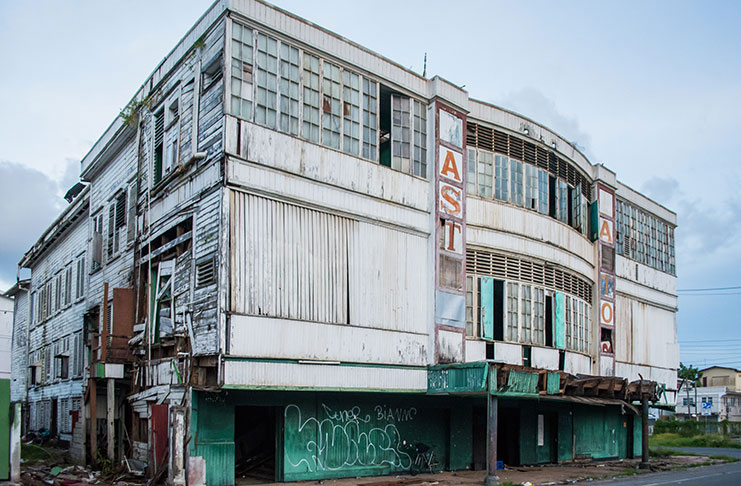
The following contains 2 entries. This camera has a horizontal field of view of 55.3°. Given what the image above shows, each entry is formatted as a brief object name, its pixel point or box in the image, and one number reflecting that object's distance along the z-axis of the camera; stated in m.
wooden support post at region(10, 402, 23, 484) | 13.40
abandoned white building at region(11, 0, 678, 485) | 15.95
